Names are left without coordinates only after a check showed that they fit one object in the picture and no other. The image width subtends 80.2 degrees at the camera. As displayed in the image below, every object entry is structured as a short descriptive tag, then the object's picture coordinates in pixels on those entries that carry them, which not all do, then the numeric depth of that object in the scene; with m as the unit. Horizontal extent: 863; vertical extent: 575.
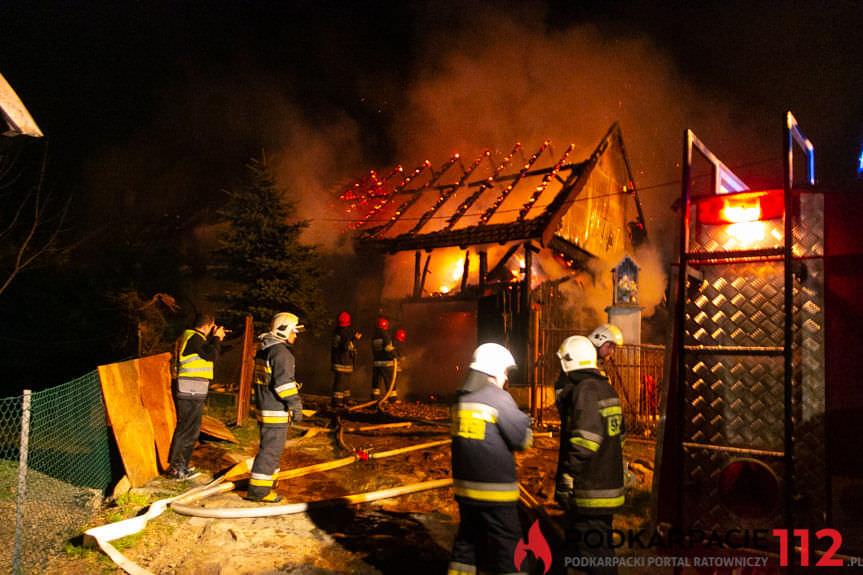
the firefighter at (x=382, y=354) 12.30
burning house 14.09
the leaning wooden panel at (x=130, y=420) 5.61
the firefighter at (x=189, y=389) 6.03
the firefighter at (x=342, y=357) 11.77
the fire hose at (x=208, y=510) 3.99
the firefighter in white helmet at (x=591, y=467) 3.49
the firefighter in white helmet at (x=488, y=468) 3.25
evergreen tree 11.84
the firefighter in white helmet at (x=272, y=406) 5.27
